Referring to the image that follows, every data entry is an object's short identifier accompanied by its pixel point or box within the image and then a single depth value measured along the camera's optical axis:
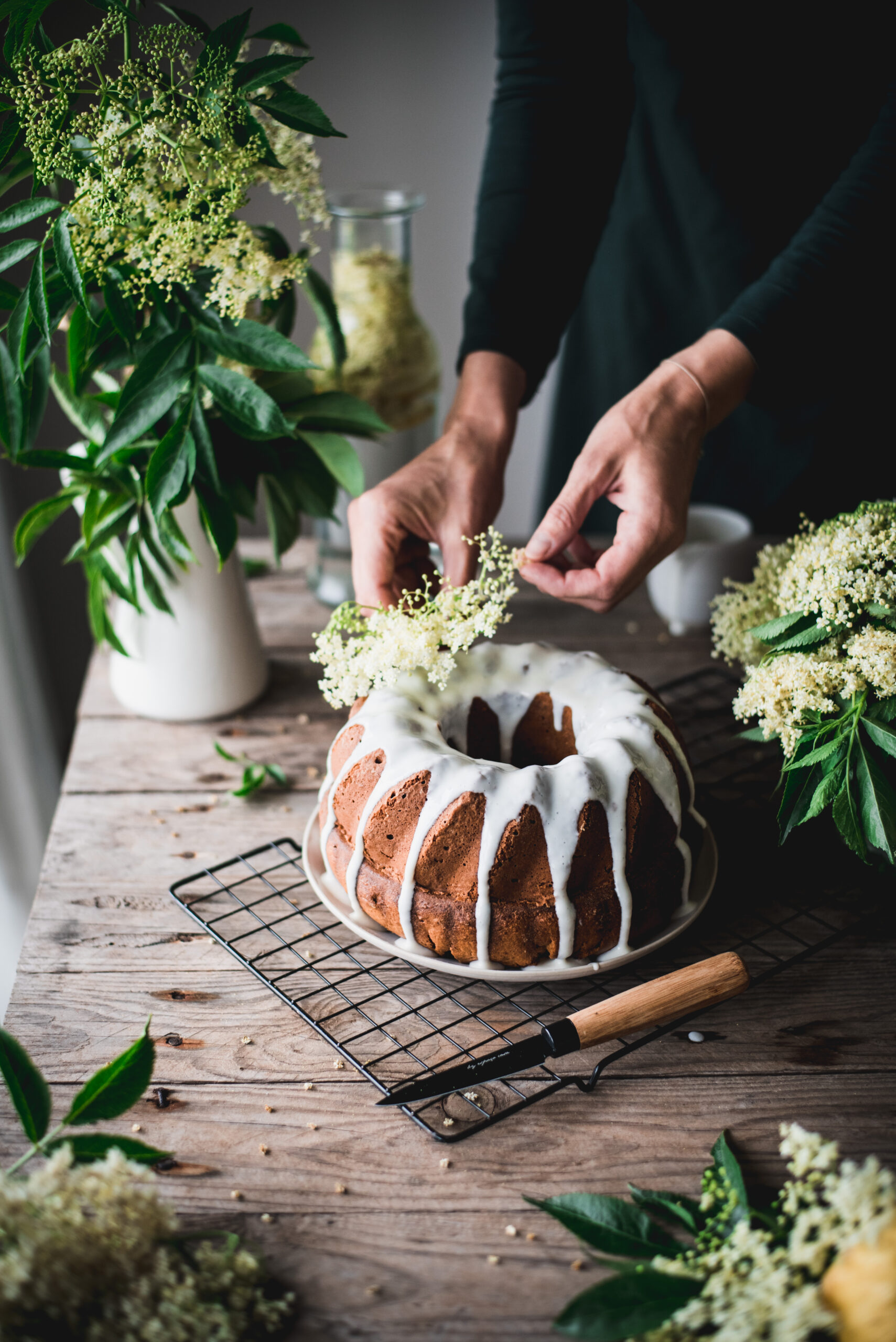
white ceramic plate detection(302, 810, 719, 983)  1.05
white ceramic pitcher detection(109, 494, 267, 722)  1.55
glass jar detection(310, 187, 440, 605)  1.73
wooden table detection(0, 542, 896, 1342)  0.85
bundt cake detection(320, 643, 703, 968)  1.06
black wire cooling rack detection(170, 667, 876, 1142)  1.03
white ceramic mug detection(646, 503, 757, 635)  1.79
